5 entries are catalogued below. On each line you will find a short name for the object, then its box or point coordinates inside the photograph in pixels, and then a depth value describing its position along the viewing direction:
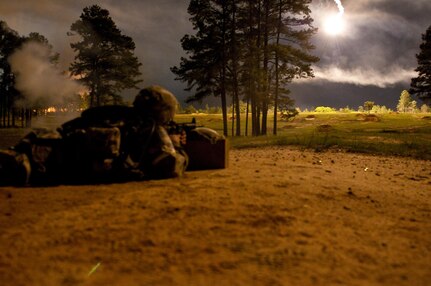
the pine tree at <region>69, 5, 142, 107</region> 35.72
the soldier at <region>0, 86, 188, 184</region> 7.32
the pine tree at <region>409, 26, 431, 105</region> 39.50
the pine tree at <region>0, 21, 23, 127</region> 49.81
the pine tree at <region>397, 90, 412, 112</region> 103.44
